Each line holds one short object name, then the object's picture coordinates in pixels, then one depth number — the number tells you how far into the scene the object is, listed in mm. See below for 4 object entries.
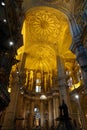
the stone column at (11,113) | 8464
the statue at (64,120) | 5633
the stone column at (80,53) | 7656
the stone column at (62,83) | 10527
